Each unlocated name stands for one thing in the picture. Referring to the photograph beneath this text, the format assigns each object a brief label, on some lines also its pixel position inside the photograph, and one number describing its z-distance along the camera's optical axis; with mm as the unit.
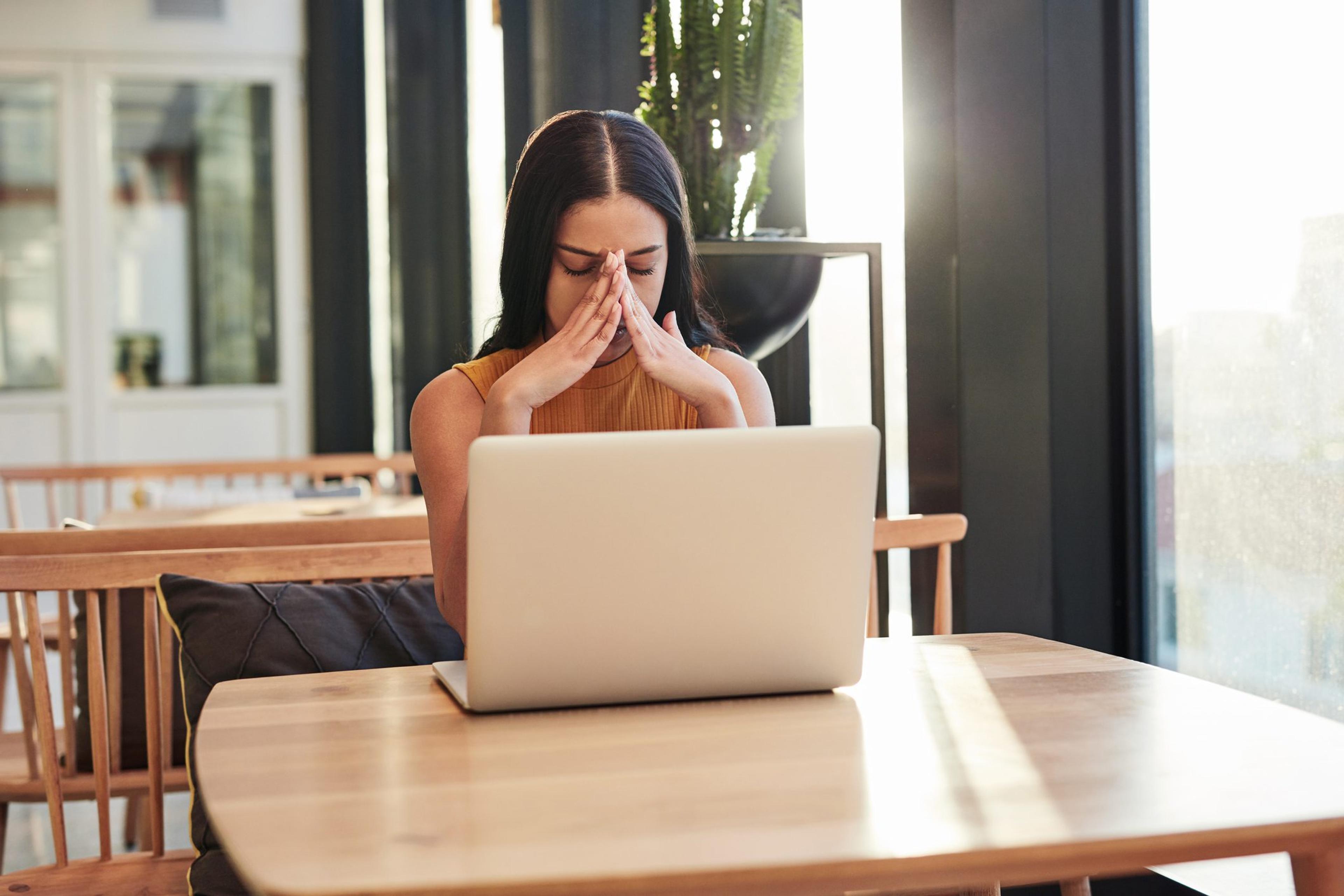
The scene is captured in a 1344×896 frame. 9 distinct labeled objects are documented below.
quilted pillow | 1274
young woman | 1181
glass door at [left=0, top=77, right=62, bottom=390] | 5480
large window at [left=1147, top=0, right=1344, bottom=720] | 1492
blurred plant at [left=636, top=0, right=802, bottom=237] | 1851
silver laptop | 851
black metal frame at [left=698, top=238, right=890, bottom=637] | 1782
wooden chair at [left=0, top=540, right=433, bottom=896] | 1325
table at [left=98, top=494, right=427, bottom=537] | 2623
